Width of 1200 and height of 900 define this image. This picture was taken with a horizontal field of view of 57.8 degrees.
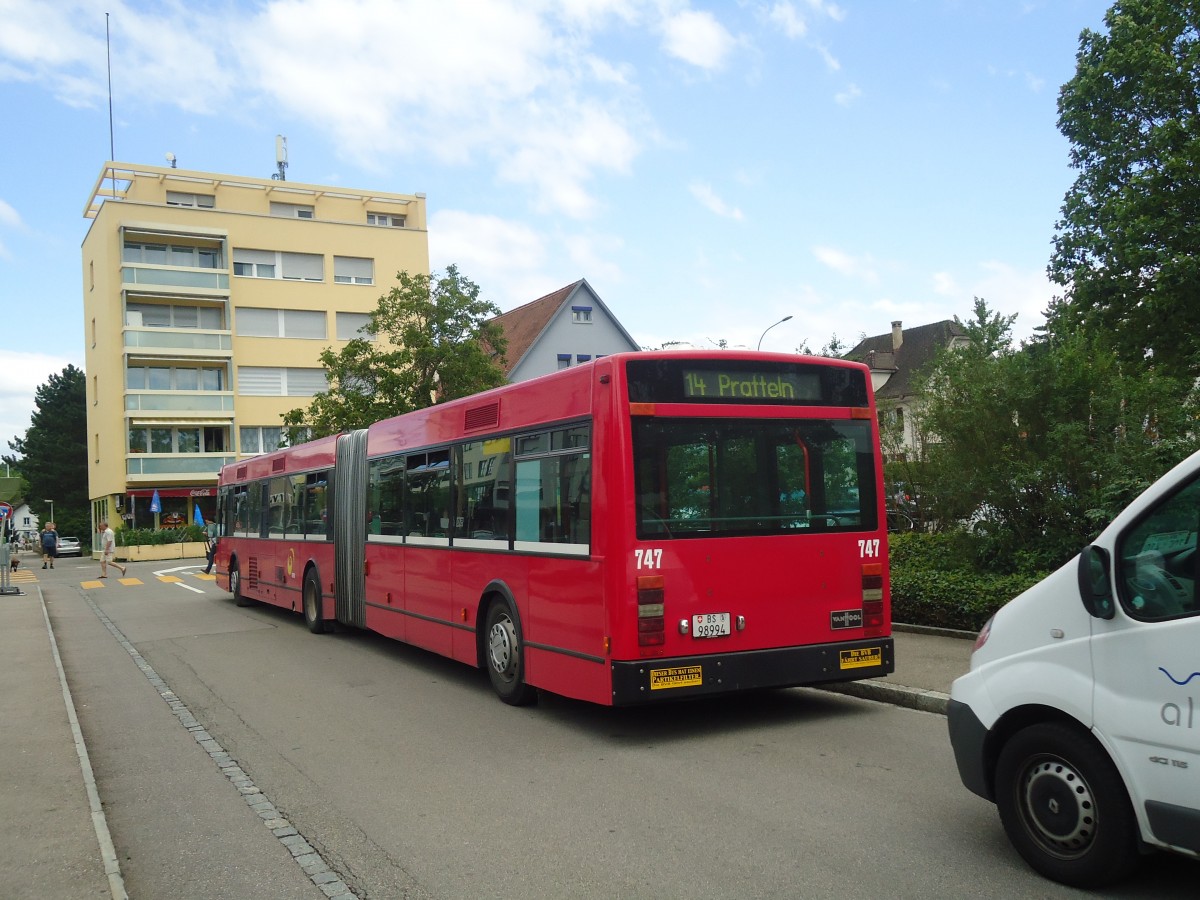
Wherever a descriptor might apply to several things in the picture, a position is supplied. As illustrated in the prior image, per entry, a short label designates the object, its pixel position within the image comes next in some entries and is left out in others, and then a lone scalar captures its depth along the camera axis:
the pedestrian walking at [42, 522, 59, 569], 44.03
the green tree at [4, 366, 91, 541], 80.31
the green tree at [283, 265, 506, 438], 28.62
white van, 4.03
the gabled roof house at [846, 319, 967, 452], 69.56
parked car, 67.93
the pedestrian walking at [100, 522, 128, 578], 35.44
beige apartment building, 51.47
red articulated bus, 7.71
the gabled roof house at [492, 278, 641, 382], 52.50
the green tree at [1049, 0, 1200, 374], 26.16
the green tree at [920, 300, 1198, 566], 10.93
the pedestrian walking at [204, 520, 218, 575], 30.03
